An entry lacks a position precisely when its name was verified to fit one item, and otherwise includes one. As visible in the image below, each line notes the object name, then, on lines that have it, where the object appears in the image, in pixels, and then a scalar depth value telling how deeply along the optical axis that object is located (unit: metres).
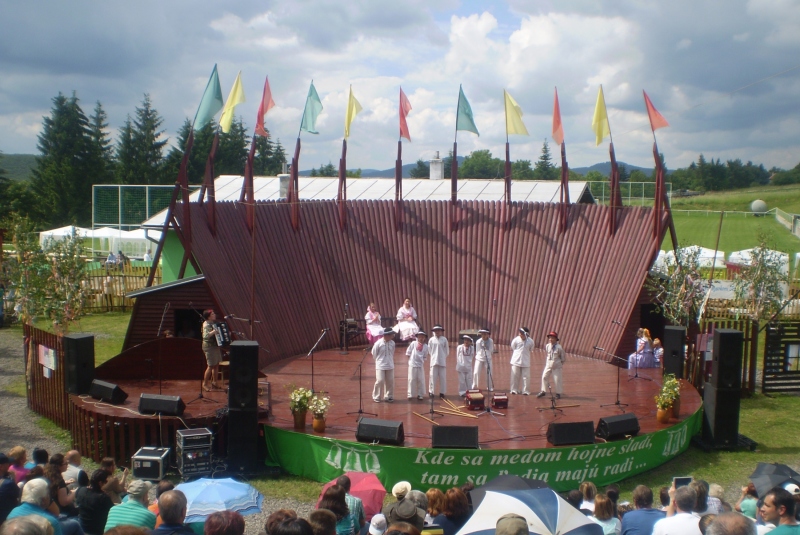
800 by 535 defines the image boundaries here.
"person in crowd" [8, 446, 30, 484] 6.95
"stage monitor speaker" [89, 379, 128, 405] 11.13
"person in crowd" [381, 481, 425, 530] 5.45
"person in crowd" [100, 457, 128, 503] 6.64
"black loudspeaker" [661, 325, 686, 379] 13.41
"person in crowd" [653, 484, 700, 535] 5.28
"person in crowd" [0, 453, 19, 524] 5.79
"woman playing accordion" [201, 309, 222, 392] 12.02
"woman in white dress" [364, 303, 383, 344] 16.56
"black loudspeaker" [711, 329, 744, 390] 11.49
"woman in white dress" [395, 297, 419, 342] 16.69
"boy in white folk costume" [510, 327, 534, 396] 12.73
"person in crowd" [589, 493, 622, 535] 6.06
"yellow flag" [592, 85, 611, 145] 17.06
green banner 9.68
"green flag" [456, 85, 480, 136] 18.58
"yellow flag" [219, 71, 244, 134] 14.68
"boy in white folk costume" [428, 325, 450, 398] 12.62
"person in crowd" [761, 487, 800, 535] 4.79
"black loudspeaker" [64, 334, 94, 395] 11.49
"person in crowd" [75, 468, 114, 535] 6.37
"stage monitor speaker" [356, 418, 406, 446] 9.91
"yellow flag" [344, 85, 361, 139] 18.03
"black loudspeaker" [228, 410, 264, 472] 10.26
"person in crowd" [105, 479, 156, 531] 5.61
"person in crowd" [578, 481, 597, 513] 6.76
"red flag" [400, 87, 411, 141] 18.89
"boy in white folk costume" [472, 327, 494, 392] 12.86
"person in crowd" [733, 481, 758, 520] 6.59
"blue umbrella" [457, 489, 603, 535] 5.16
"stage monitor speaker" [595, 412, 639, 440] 10.23
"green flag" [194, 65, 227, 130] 14.29
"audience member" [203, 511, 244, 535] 4.29
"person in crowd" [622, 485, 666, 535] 5.61
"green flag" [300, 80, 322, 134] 16.97
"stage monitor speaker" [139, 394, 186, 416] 10.48
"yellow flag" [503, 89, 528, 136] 18.11
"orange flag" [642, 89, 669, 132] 16.29
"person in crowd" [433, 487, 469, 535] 6.09
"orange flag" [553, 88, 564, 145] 17.97
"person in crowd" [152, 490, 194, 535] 4.78
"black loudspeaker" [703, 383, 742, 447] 11.59
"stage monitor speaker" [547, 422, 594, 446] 9.99
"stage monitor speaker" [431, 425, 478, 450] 9.70
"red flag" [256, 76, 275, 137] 15.92
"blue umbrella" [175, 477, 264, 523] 6.63
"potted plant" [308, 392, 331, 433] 10.44
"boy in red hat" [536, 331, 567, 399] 12.53
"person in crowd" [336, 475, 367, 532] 6.25
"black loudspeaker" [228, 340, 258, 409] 10.18
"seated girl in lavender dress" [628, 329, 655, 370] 14.42
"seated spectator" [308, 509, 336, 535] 4.43
